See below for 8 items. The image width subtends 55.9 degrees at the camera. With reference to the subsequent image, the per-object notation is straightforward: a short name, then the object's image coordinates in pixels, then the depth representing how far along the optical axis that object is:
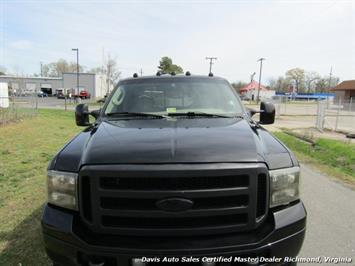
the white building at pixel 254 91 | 96.28
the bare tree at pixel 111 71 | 58.07
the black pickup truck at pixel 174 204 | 2.21
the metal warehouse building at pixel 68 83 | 77.12
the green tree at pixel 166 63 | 65.18
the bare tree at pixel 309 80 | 125.06
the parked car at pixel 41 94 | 72.12
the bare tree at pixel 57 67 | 113.00
